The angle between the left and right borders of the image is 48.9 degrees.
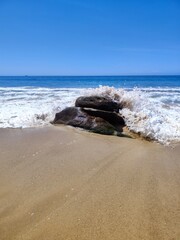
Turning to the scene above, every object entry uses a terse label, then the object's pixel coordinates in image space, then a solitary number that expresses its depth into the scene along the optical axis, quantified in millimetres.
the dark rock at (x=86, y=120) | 3943
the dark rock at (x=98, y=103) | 4472
